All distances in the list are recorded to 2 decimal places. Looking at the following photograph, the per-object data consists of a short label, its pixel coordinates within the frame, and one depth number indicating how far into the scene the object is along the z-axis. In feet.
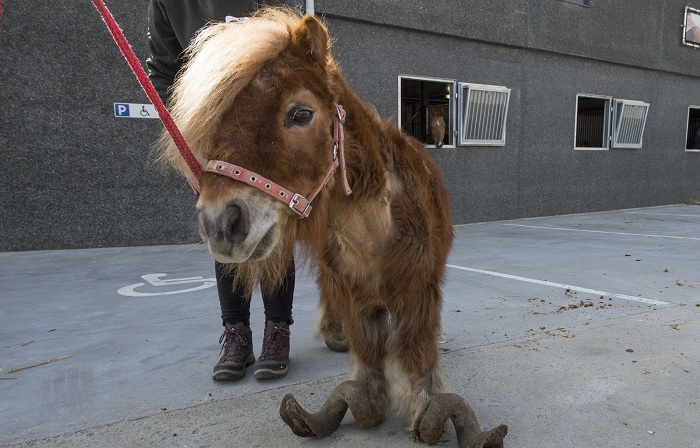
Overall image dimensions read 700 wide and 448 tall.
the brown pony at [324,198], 4.42
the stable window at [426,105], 29.30
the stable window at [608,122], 36.52
